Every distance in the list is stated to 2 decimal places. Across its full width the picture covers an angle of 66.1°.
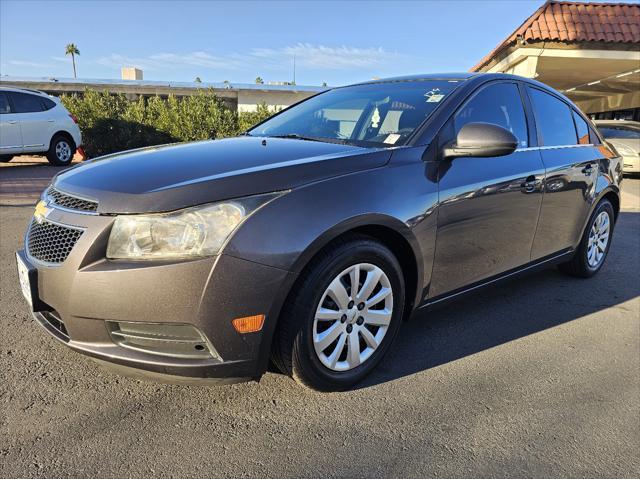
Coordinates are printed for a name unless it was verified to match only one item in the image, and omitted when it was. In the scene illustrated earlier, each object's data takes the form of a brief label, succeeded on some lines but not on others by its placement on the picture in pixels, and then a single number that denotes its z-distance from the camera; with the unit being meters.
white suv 10.20
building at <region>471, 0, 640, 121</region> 10.91
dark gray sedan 2.01
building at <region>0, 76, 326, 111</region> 18.73
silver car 12.16
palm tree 82.39
